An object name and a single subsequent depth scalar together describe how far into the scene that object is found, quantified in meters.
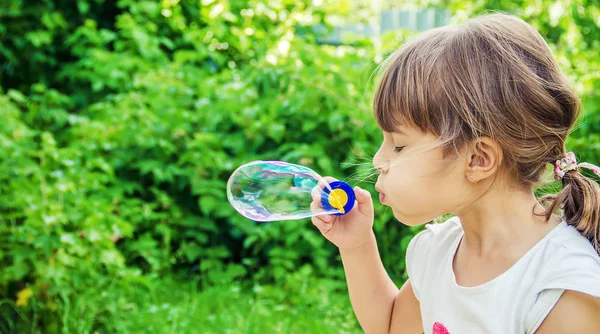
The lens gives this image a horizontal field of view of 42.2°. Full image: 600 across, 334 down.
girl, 1.33
